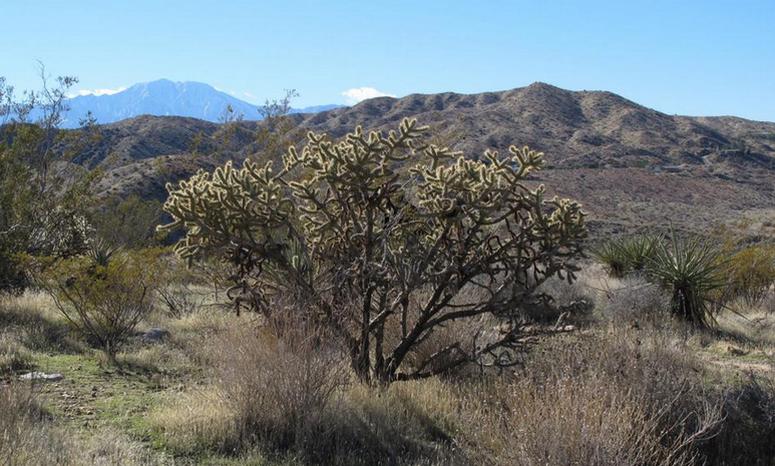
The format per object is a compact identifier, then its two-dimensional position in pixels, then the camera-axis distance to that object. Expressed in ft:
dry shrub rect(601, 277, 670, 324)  41.78
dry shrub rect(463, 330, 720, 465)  16.75
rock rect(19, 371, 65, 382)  23.37
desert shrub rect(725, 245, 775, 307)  53.98
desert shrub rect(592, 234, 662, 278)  56.34
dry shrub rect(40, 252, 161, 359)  30.17
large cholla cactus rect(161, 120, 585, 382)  23.77
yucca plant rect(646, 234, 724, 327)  43.34
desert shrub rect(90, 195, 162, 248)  59.36
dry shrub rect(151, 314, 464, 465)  19.24
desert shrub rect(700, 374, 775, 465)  24.21
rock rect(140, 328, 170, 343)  31.96
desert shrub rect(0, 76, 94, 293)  37.63
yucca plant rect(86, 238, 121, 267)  43.87
